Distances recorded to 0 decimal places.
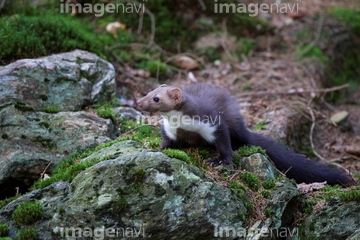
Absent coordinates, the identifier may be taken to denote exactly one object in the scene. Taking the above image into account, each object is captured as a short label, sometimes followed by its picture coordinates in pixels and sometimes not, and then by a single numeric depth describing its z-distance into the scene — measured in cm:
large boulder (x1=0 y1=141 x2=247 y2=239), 843
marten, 1046
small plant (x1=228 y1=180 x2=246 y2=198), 946
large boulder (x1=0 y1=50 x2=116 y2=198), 1073
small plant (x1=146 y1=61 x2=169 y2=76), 1748
